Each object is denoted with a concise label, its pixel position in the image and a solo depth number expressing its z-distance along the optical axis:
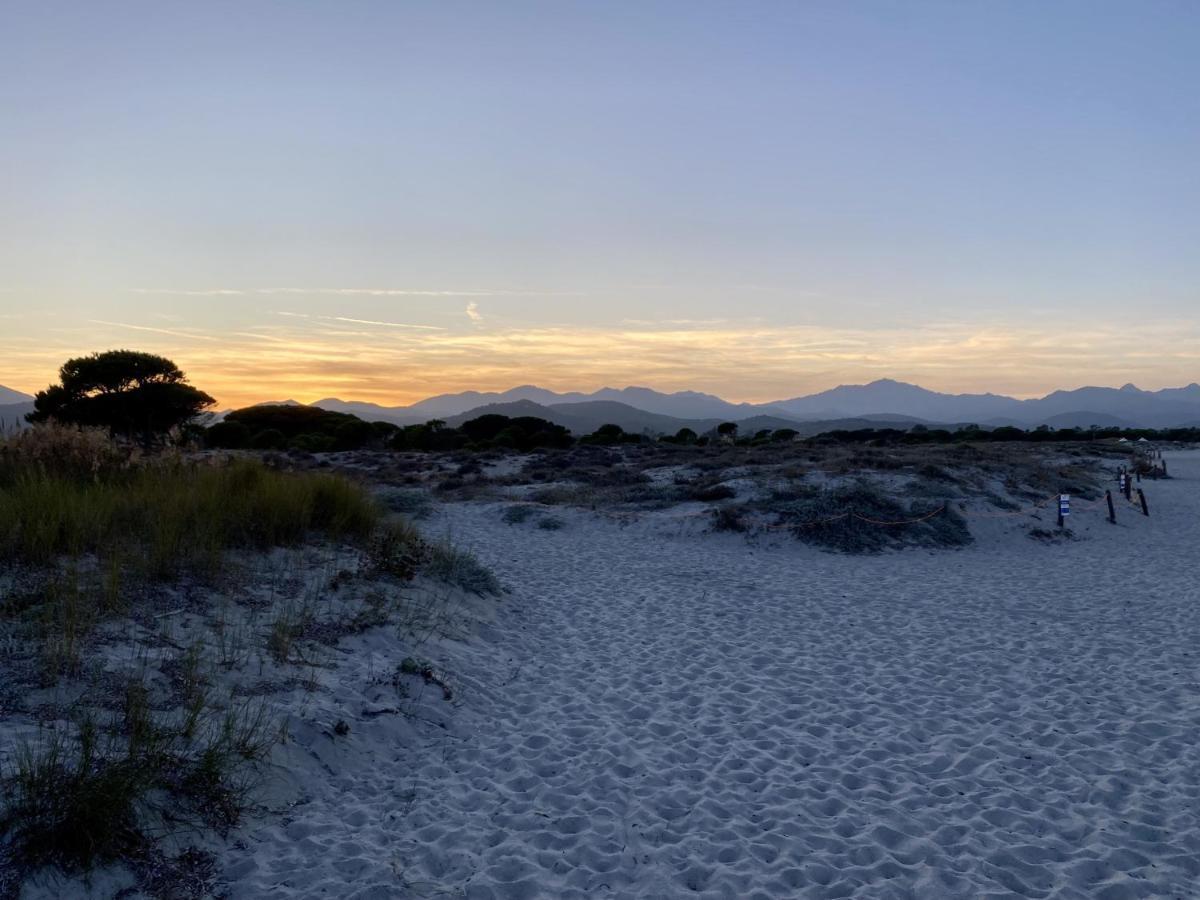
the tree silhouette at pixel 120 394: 36.41
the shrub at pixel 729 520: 19.06
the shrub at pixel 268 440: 49.69
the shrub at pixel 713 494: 22.61
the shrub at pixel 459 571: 11.05
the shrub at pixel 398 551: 10.41
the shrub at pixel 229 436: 50.32
